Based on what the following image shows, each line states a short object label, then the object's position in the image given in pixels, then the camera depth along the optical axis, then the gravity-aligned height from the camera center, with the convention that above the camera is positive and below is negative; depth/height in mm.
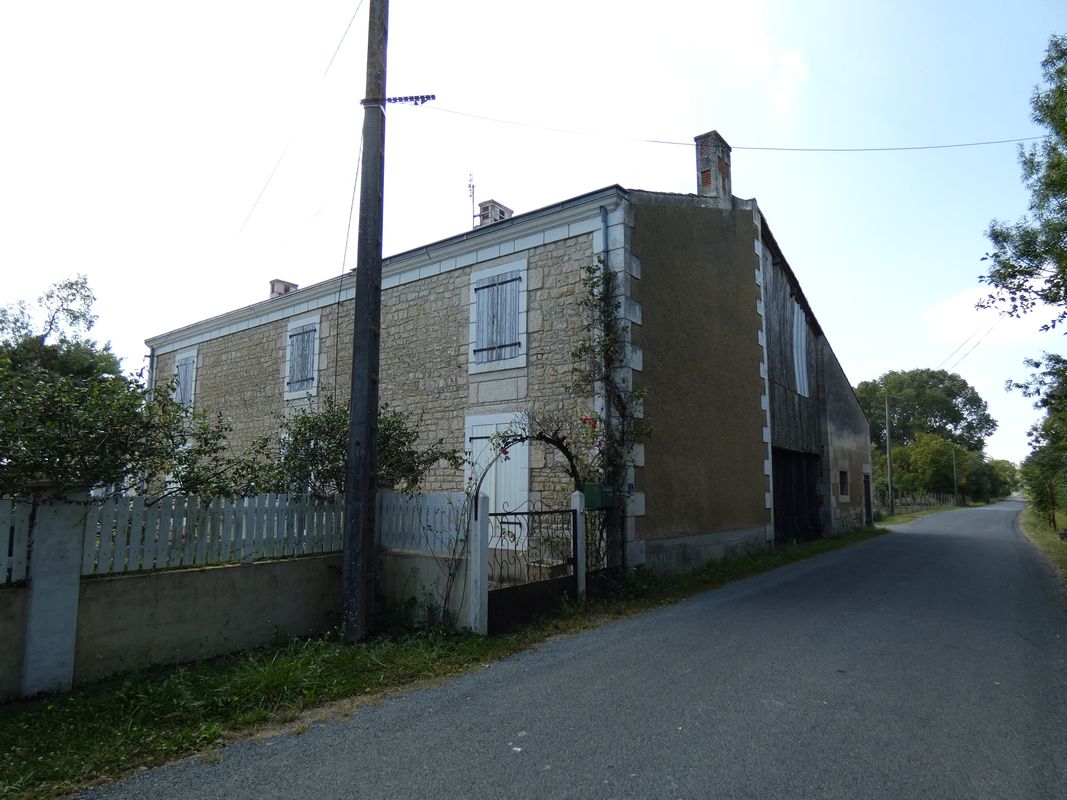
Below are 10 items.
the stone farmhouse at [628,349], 9727 +2302
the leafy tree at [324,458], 6895 +171
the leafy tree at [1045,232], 10766 +4496
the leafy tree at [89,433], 4547 +284
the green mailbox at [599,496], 8117 -260
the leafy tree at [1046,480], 20622 -8
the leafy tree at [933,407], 71875 +8057
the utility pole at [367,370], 6004 +979
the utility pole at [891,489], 33219 -605
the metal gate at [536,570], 6613 -1167
